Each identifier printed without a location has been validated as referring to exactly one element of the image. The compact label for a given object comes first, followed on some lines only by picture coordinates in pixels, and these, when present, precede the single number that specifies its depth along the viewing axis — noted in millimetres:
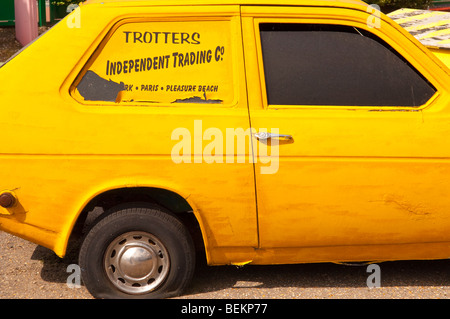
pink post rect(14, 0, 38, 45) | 13945
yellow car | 4098
